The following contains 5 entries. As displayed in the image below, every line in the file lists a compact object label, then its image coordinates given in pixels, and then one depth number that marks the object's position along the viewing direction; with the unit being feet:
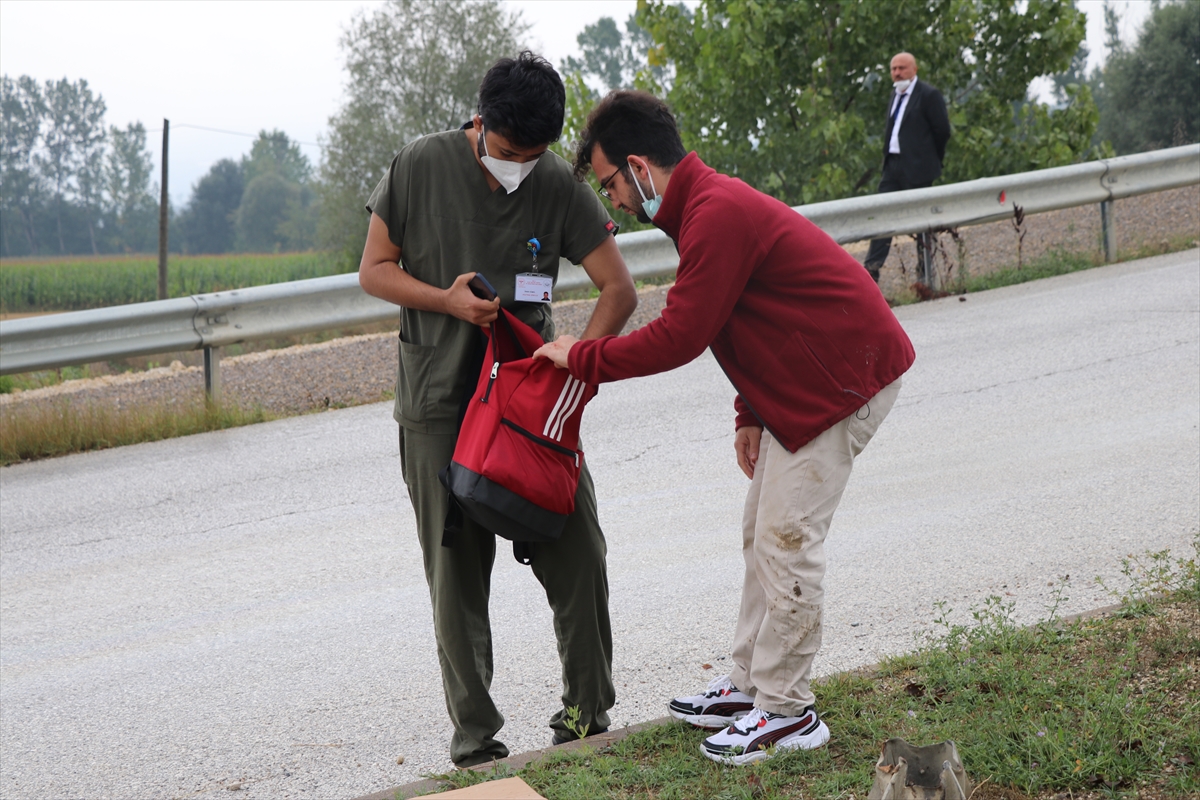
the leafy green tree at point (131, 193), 398.21
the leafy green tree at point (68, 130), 394.93
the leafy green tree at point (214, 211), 431.84
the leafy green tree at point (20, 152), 375.86
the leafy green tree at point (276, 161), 460.14
